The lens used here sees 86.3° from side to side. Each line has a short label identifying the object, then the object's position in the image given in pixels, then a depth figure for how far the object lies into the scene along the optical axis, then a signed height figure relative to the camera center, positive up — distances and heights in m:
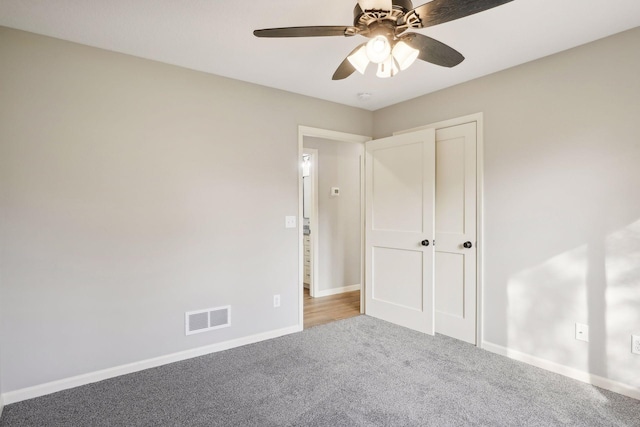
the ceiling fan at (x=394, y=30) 1.46 +0.86
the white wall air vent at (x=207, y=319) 2.90 -0.93
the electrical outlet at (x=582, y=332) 2.46 -0.89
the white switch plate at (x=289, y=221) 3.46 -0.10
